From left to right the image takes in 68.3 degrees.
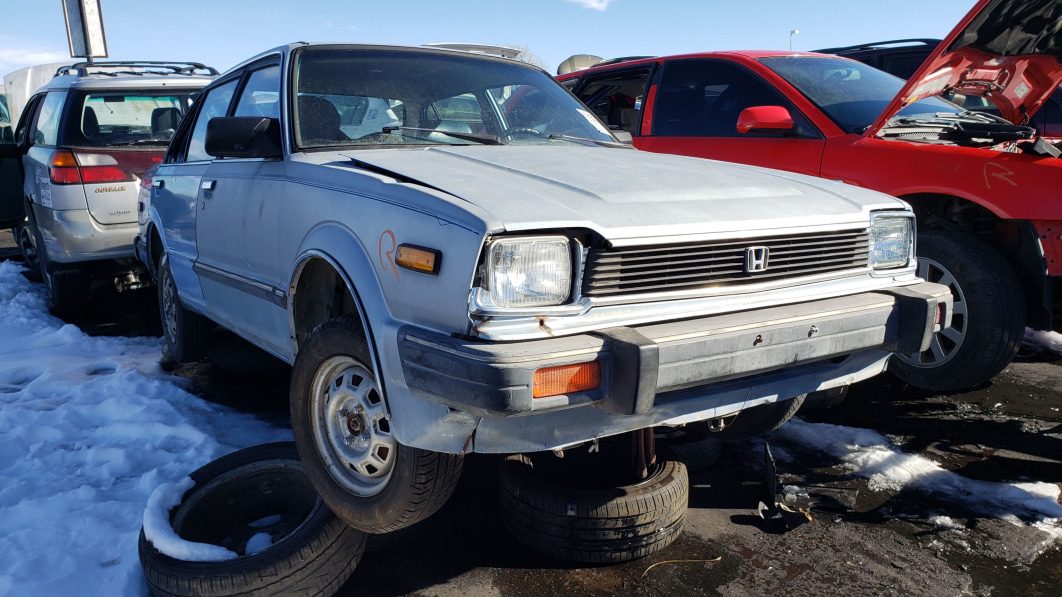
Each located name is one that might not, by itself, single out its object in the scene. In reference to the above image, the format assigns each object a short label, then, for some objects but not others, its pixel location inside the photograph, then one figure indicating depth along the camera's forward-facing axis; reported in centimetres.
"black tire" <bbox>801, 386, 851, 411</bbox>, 329
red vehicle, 382
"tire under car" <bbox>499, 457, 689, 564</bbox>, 263
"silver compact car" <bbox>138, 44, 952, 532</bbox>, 207
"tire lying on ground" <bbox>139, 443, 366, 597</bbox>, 240
